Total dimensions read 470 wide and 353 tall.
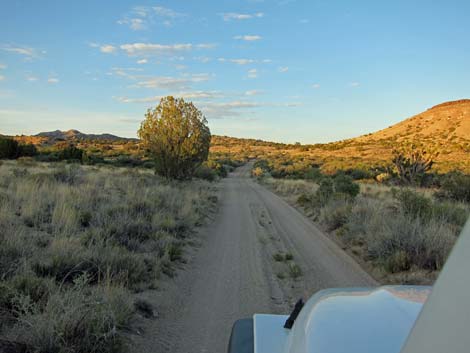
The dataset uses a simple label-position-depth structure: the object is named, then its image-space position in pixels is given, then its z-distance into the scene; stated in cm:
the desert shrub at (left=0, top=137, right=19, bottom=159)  3422
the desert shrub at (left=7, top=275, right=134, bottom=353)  376
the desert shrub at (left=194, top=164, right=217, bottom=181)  3212
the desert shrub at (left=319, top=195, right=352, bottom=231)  1241
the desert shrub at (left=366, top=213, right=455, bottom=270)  754
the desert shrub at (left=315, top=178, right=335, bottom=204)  1640
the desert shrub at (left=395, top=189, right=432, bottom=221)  1062
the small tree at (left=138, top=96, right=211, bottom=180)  2152
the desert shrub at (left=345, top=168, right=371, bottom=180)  3709
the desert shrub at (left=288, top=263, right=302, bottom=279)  746
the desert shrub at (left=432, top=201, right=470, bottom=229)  1070
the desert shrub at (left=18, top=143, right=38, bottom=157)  3788
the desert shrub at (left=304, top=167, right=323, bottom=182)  3413
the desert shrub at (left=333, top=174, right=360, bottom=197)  1739
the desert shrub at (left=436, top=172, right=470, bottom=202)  1800
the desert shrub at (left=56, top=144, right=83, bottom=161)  3934
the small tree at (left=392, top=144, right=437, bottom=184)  2520
